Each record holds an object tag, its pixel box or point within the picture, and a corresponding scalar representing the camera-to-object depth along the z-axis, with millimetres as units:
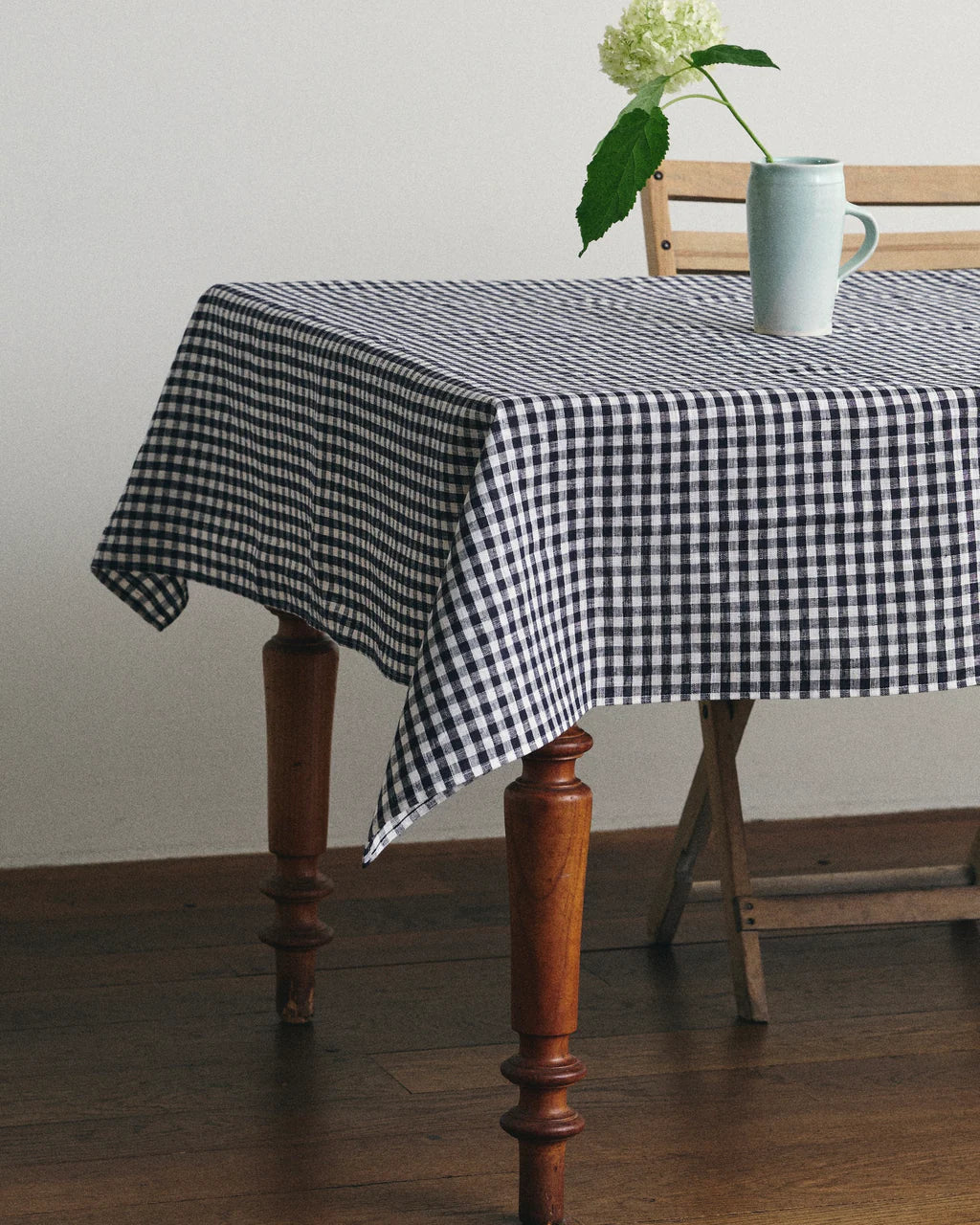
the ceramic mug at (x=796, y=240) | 3428
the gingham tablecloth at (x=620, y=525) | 3079
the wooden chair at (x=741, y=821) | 3855
